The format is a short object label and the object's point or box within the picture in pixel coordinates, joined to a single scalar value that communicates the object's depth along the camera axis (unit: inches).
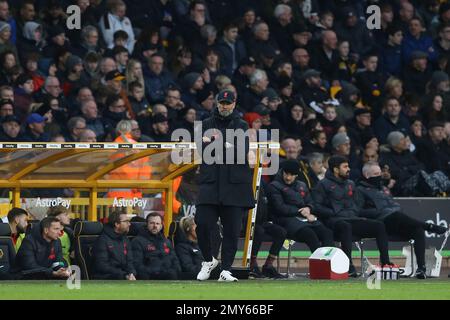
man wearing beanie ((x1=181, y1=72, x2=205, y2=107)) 942.4
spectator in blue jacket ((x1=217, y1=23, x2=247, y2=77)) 996.6
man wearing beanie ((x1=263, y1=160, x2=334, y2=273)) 760.3
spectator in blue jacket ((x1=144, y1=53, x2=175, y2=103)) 934.4
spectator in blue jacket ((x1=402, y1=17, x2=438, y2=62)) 1096.2
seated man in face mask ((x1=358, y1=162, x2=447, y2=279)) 775.7
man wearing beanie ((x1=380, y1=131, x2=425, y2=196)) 944.9
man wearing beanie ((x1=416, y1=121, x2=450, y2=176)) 980.6
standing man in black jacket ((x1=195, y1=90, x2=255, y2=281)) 664.4
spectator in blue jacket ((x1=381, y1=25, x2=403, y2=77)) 1092.5
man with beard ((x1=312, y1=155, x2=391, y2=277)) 764.0
